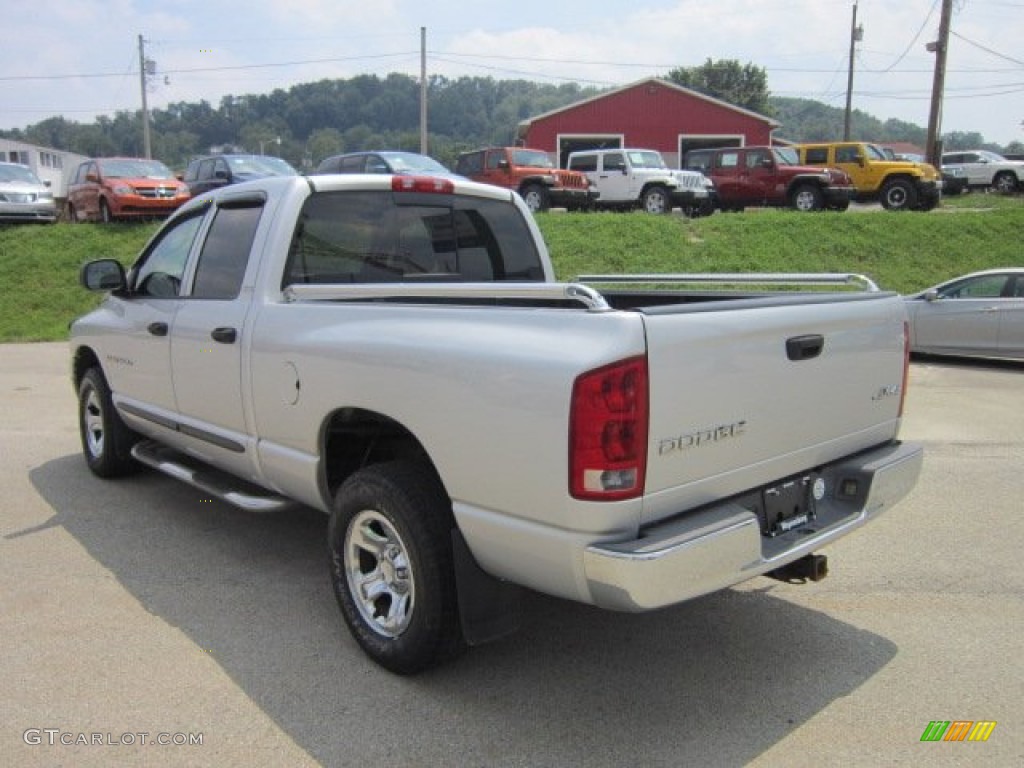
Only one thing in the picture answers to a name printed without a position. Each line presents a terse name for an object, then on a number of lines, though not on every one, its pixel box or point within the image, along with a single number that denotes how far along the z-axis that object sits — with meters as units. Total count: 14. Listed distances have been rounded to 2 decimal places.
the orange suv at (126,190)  19.36
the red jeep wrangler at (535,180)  21.75
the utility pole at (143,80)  42.28
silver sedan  11.66
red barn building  42.56
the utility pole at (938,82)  27.47
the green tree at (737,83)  91.75
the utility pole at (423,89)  36.94
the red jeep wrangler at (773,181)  21.66
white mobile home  66.39
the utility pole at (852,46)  48.94
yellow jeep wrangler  22.41
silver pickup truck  2.71
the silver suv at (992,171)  29.70
